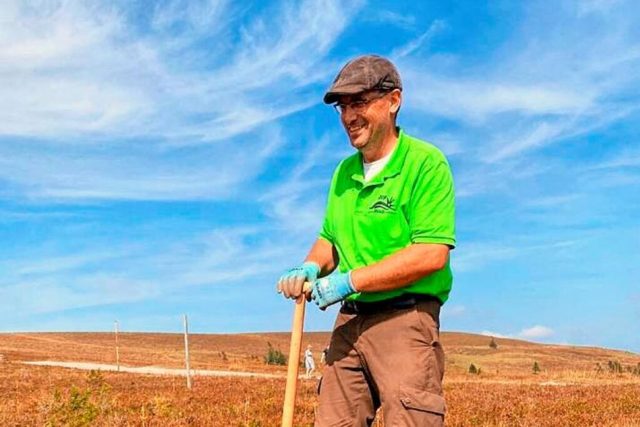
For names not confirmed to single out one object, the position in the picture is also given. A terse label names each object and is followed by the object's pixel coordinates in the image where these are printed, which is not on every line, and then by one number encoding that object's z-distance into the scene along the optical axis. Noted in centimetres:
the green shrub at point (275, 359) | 5196
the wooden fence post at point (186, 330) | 2172
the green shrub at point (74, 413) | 931
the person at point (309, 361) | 2945
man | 356
